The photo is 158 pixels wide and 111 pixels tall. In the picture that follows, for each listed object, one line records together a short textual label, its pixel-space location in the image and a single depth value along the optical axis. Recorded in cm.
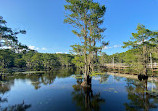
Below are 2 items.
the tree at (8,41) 854
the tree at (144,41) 1647
